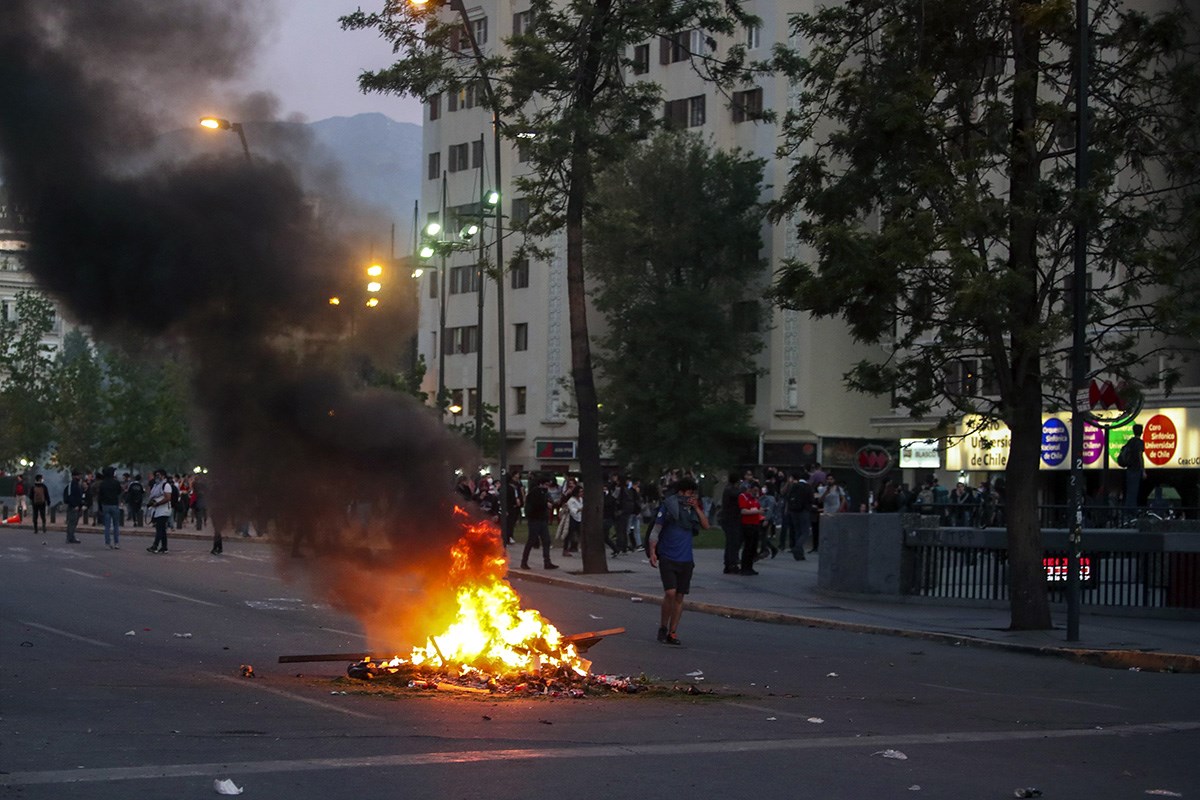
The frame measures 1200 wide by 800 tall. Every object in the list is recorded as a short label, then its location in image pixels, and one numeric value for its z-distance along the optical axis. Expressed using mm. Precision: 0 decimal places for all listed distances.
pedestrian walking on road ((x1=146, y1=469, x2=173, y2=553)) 32531
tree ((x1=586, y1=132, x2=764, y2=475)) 58062
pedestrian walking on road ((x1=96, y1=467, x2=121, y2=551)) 33938
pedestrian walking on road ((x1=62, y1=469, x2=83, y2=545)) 37062
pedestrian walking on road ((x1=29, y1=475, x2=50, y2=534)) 42625
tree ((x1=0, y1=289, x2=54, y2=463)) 56500
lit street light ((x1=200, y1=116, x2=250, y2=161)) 12266
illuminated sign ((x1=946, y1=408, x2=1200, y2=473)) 42781
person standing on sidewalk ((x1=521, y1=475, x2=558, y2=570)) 29594
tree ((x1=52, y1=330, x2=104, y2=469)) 61031
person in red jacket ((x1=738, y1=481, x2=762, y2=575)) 28188
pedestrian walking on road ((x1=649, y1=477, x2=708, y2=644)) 16594
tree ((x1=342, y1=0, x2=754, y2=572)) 25812
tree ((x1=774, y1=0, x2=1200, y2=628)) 17516
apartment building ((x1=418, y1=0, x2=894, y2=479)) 60344
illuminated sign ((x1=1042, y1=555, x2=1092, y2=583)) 22094
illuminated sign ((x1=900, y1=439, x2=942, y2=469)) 49553
